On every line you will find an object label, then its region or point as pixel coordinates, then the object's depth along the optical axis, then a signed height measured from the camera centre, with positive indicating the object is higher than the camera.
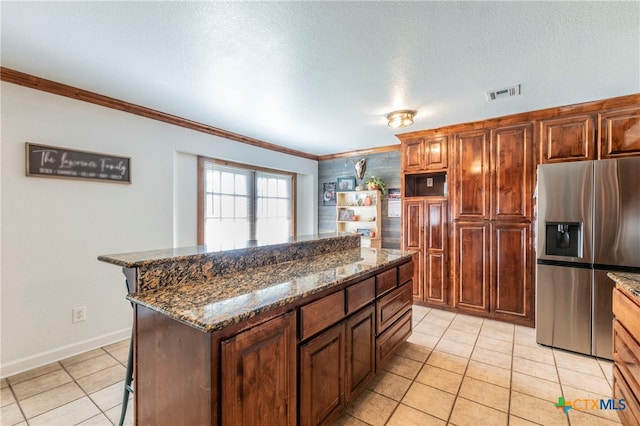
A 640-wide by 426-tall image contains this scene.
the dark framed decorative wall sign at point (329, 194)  5.30 +0.33
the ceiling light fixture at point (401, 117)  3.05 +1.03
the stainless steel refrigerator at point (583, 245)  2.44 -0.30
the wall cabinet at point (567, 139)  2.86 +0.76
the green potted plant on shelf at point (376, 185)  4.59 +0.44
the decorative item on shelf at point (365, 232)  4.74 -0.34
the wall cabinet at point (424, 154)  3.73 +0.79
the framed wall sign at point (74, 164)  2.36 +0.42
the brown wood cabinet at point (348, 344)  1.48 -0.84
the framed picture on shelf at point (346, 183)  5.04 +0.50
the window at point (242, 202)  3.77 +0.14
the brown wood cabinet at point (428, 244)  3.72 -0.43
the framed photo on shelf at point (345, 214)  5.02 -0.05
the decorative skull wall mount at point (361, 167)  4.79 +0.76
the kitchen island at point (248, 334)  1.09 -0.57
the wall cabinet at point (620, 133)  2.67 +0.76
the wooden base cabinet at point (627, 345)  1.52 -0.78
